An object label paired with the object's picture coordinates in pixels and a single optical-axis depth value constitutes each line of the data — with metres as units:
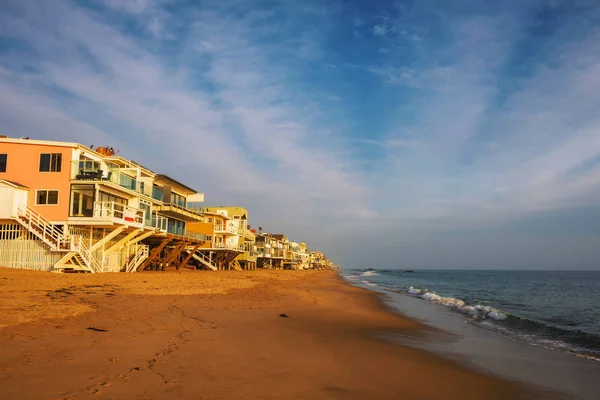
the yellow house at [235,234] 56.30
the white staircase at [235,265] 63.07
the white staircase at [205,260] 50.19
